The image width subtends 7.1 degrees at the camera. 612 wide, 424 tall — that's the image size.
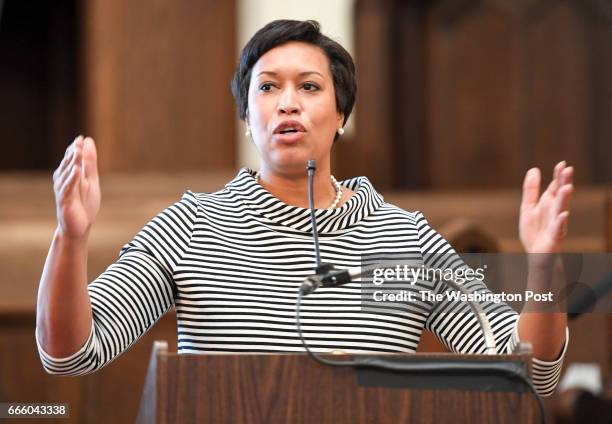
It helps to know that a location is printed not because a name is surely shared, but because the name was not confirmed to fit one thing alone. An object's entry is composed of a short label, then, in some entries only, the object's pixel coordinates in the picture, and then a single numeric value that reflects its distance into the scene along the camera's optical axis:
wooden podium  6.48
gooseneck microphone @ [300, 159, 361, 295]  6.56
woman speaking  6.62
